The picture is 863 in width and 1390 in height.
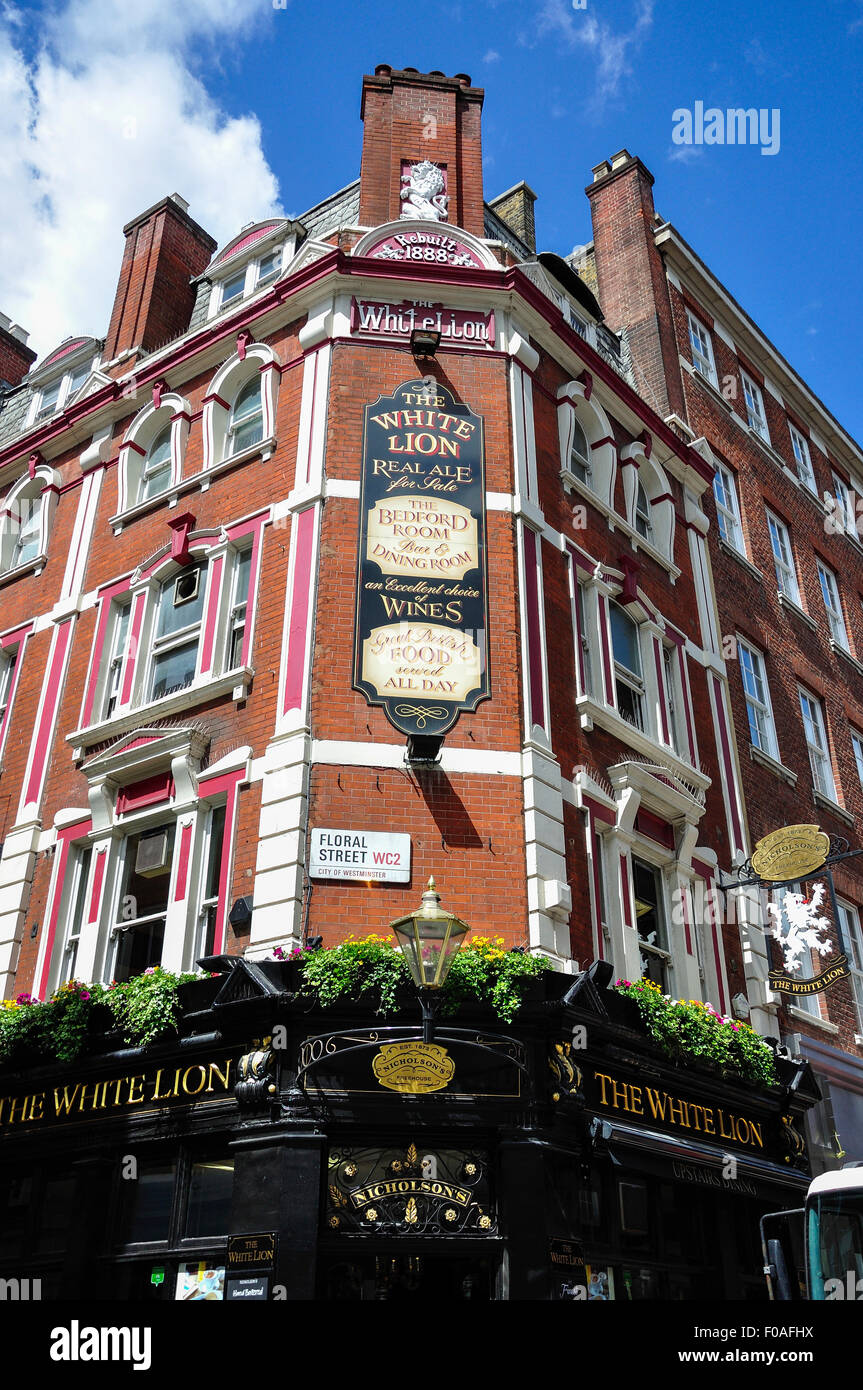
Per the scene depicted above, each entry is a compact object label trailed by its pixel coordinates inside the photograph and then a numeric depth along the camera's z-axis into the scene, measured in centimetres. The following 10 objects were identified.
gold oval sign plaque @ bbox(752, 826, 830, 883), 1467
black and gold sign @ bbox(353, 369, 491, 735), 1255
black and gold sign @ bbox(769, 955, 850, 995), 1416
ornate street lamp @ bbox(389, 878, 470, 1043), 930
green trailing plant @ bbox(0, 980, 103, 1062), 1155
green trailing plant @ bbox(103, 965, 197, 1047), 1101
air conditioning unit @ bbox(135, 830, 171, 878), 1316
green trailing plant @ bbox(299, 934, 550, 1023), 1012
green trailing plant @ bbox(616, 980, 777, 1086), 1186
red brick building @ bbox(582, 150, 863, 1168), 1716
